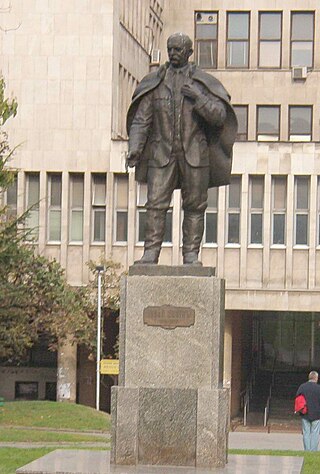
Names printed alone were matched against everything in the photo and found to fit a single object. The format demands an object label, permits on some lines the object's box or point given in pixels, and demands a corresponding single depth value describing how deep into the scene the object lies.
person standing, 27.62
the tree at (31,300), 42.50
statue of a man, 18.17
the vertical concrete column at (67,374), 50.06
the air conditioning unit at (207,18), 60.12
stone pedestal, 17.36
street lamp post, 43.72
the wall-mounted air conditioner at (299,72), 59.28
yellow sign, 43.81
